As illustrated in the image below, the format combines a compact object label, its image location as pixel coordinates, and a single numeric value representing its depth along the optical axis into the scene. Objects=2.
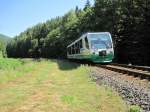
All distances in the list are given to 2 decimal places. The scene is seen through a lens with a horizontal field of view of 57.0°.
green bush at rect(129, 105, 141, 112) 3.29
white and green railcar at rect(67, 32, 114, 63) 11.79
